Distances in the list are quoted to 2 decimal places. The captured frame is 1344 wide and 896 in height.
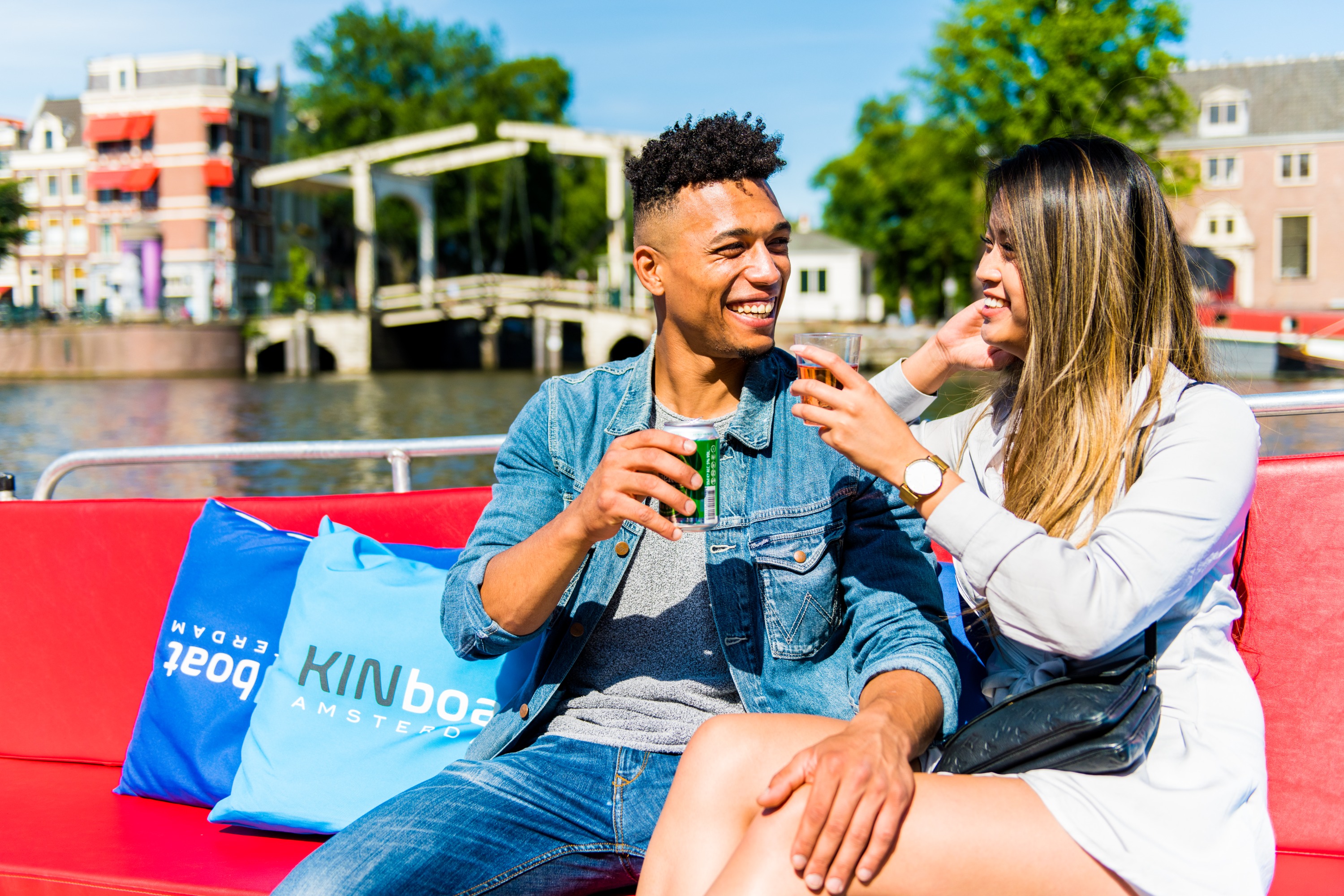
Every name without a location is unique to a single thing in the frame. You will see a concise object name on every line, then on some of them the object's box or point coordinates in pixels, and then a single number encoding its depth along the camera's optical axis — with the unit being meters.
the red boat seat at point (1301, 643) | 2.07
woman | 1.49
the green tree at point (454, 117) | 42.44
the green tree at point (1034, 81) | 28.03
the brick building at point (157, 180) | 40.50
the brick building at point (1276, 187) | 39.09
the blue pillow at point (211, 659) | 2.42
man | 1.80
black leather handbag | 1.52
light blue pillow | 2.20
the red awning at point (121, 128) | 40.34
